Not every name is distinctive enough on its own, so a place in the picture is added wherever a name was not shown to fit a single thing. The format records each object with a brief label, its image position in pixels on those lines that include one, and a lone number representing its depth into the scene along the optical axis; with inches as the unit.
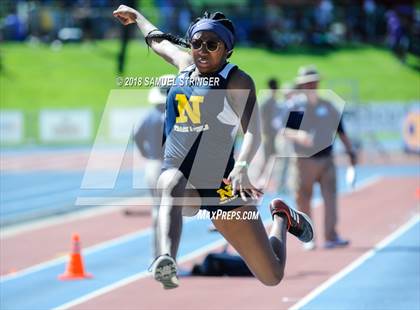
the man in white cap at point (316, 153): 577.6
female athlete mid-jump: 295.7
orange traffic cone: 488.2
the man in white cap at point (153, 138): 496.1
